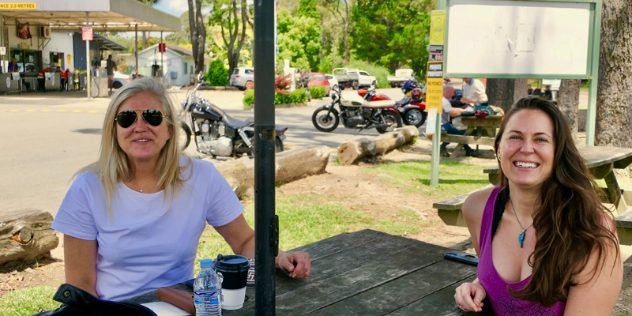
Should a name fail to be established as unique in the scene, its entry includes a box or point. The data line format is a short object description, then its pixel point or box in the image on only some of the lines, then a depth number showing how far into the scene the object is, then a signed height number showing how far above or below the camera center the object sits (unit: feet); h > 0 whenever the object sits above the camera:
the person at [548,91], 76.97 -0.48
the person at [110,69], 93.08 +1.98
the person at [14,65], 93.32 +2.40
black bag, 5.35 -1.94
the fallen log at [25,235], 14.12 -3.49
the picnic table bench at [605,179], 14.48 -2.64
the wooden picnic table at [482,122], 36.27 -2.00
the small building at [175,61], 189.57 +6.72
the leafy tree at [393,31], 193.26 +16.70
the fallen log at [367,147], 32.45 -3.30
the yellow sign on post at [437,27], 24.84 +2.33
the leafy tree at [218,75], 135.13 +1.86
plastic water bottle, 6.23 -2.06
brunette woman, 6.43 -1.53
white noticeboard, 23.52 +1.84
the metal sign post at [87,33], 74.38 +5.75
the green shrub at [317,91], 95.50 -0.91
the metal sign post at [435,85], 25.01 +0.05
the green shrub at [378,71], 175.49 +4.10
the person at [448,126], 37.52 -2.39
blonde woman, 7.84 -1.57
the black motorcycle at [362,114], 49.06 -2.19
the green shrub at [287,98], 74.58 -1.63
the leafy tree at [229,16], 138.62 +15.49
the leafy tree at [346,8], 221.66 +29.01
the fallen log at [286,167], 22.41 -3.27
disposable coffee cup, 6.54 -2.03
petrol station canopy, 78.33 +9.55
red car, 117.70 +0.93
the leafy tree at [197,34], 127.97 +10.24
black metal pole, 5.06 -0.39
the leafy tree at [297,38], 160.45 +12.05
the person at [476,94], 40.11 -0.46
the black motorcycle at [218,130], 32.30 -2.38
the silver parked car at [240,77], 125.59 +1.38
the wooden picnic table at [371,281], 7.06 -2.43
